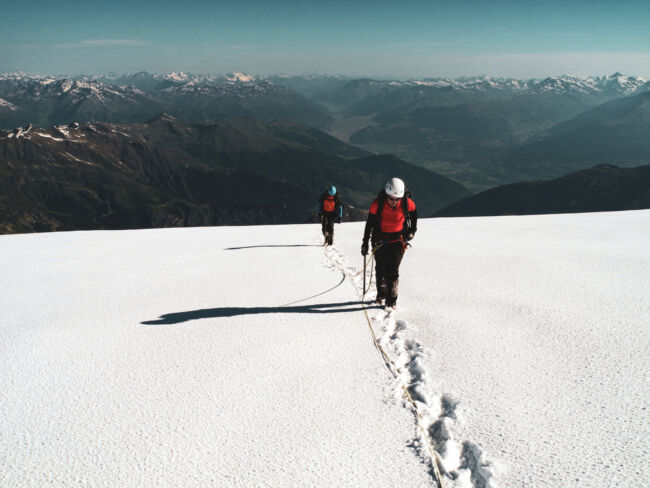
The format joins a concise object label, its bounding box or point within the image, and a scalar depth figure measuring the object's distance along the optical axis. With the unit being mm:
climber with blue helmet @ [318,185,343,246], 18320
